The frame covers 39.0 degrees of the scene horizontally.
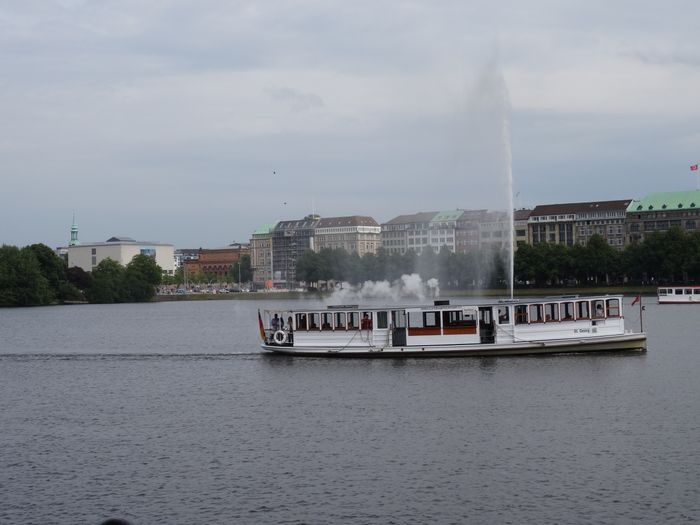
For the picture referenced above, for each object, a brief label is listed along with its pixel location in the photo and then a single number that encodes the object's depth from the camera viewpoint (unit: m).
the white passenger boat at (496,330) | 61.22
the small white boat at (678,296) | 143.75
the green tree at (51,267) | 191.25
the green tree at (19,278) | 177.62
